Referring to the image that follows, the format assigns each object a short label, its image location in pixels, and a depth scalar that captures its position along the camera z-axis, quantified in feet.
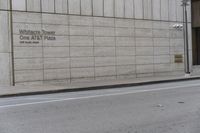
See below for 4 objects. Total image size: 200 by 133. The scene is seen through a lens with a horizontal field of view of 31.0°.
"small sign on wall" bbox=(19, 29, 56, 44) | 69.15
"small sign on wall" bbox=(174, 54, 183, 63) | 98.15
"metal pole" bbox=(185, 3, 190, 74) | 90.31
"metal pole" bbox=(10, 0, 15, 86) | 67.82
